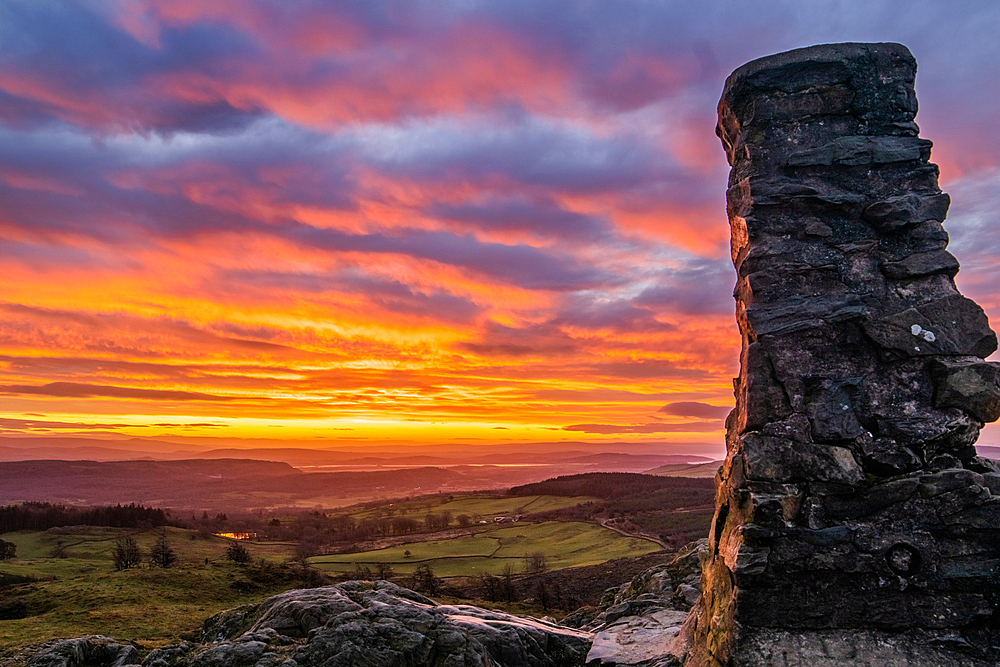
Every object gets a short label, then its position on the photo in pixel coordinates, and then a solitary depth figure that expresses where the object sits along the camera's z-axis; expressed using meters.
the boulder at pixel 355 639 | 16.64
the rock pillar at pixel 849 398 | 13.05
